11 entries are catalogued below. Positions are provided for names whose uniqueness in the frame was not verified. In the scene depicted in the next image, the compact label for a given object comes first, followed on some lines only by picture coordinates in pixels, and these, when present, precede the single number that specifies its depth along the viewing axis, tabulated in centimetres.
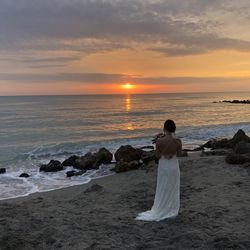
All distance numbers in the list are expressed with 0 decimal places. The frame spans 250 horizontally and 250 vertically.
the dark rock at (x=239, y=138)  1586
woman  563
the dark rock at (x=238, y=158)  1037
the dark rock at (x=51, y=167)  1336
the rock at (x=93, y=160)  1352
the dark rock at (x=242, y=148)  1215
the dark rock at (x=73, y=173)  1244
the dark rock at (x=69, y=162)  1426
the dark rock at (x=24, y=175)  1248
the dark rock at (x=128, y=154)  1382
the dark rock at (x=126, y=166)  1229
